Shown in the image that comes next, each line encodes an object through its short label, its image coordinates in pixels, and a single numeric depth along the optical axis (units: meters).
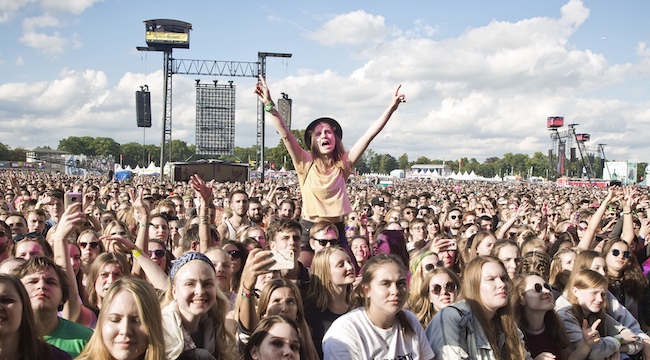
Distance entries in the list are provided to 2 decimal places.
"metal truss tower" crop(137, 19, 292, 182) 37.47
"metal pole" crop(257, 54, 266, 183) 37.22
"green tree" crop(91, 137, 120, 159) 146.12
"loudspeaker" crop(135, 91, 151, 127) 37.25
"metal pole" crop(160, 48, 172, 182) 36.19
